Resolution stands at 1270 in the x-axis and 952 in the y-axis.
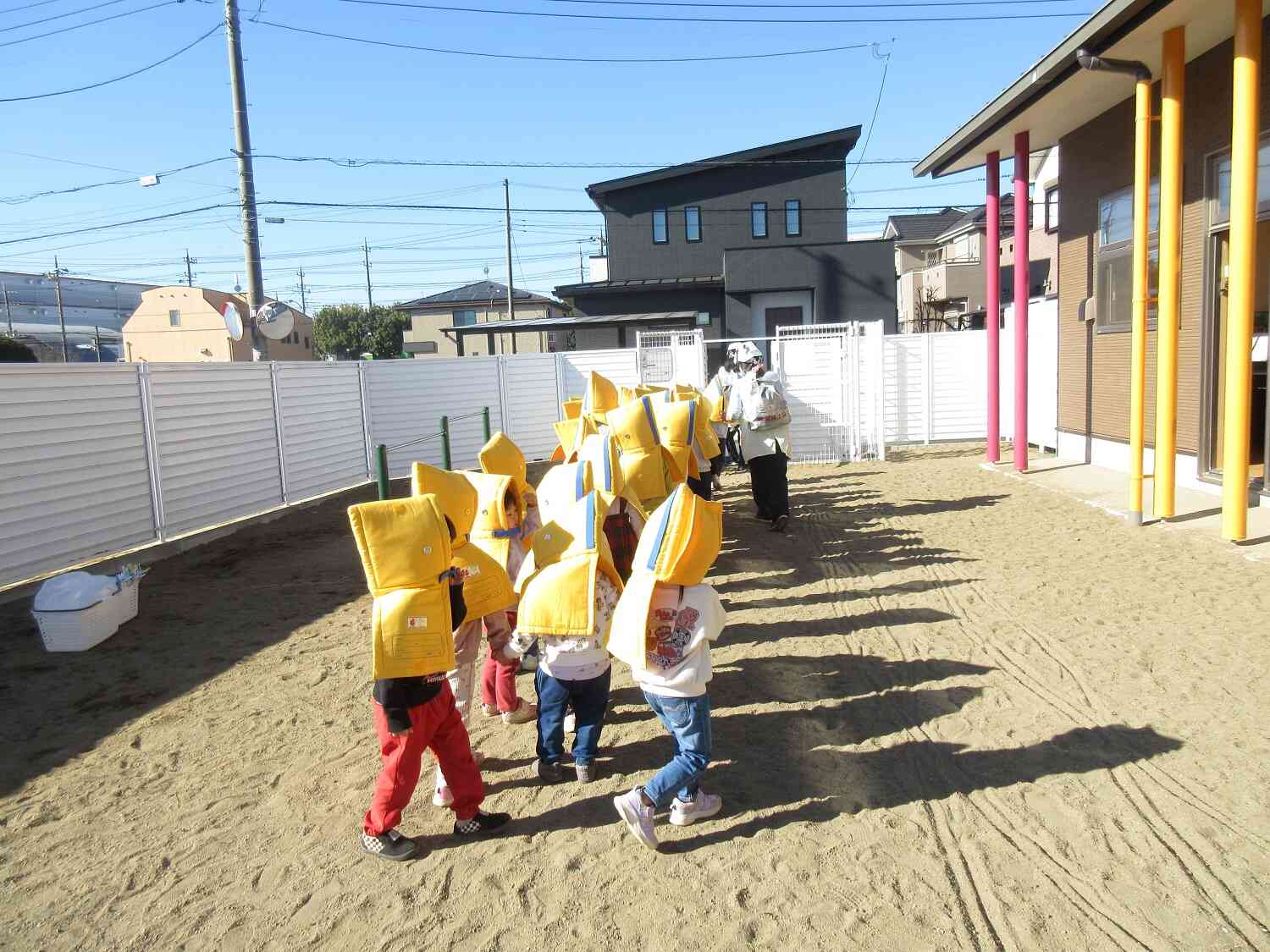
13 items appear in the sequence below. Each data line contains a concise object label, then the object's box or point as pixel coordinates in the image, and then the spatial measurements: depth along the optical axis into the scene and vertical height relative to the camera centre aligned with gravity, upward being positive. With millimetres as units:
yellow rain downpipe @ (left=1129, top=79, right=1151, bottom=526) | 7660 +628
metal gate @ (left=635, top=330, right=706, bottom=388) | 15203 +260
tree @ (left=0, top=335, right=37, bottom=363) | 24784 +1470
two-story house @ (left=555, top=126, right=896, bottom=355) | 25953 +4820
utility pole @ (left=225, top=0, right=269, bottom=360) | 13070 +3271
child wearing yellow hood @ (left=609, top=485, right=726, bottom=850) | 3271 -1008
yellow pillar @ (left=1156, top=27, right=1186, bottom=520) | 7195 +1091
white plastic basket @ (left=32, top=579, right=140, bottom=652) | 5844 -1571
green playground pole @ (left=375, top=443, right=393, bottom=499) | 7418 -694
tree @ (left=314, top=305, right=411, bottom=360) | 56938 +3760
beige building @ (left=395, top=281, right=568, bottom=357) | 47500 +4098
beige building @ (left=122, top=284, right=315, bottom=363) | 47000 +3805
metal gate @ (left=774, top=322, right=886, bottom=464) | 14164 -420
